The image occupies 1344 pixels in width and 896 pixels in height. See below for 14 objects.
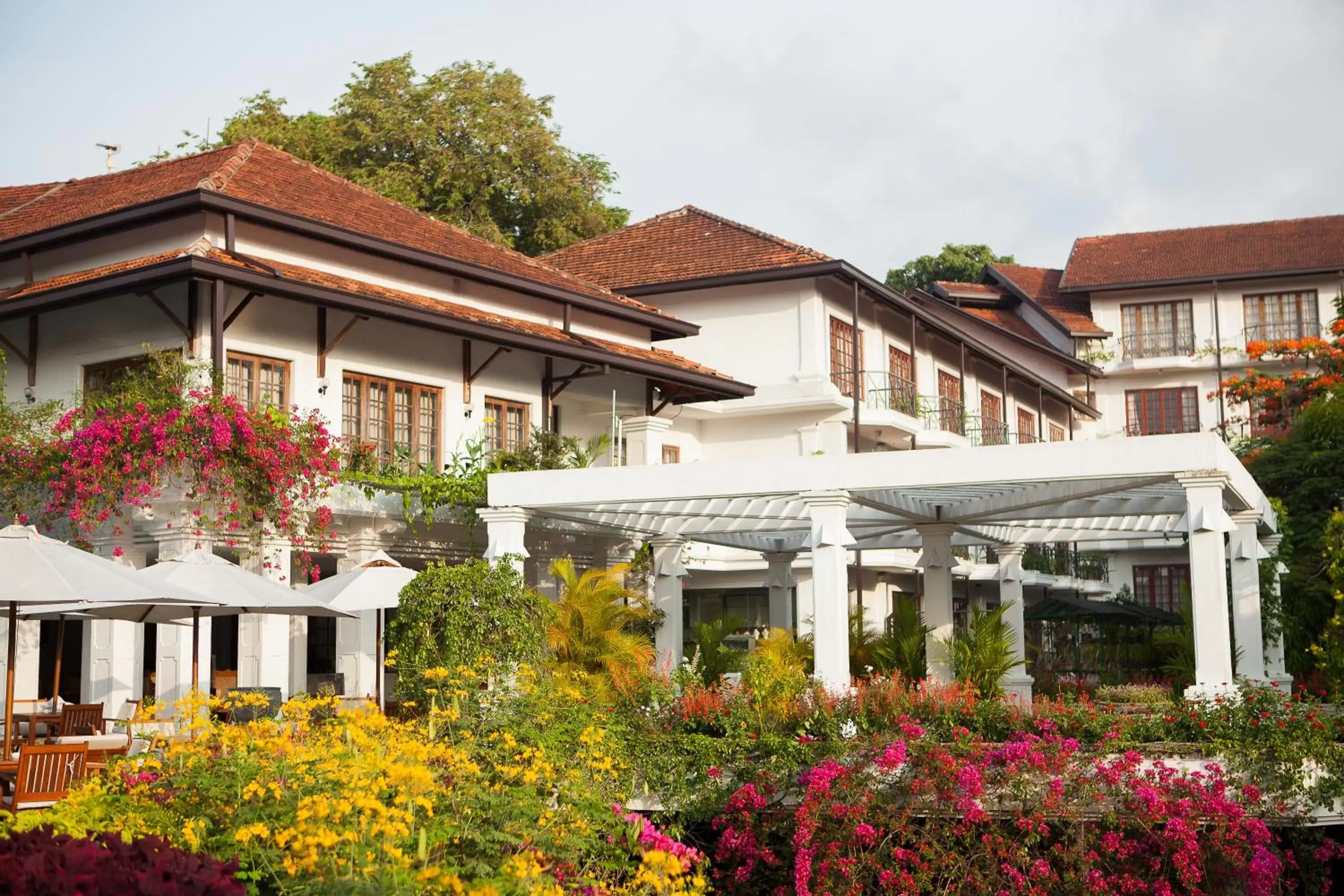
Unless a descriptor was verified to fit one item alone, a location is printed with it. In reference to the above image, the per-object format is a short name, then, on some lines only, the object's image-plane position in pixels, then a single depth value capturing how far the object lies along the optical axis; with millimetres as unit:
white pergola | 15484
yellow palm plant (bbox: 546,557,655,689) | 20234
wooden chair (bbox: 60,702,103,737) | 17625
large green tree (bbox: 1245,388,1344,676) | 24031
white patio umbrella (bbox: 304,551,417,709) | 18750
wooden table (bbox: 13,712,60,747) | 17016
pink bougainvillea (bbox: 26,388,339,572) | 18812
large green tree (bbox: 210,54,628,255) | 41062
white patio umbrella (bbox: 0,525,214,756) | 13156
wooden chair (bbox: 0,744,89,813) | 12438
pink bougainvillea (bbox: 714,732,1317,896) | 12047
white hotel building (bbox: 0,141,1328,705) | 20953
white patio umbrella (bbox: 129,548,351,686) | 15953
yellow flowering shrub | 8320
